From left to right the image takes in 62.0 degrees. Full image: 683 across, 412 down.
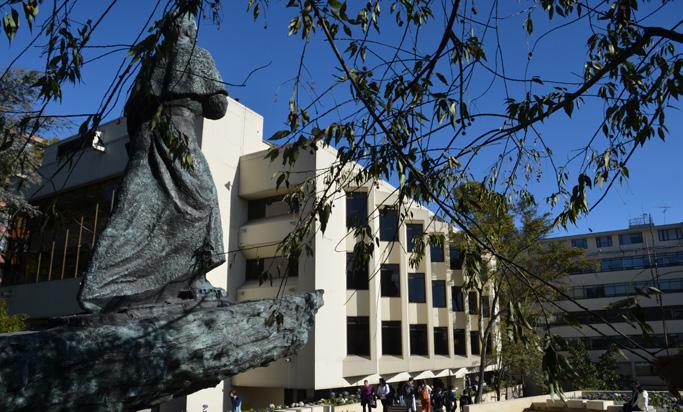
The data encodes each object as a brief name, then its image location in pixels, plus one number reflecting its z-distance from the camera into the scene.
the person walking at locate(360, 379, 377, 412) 17.52
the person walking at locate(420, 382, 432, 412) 18.20
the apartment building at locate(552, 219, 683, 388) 39.53
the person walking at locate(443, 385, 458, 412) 20.48
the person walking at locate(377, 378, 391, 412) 18.52
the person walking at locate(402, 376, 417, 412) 18.99
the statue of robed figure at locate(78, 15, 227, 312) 5.95
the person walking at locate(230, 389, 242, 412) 17.18
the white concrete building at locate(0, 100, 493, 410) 20.50
